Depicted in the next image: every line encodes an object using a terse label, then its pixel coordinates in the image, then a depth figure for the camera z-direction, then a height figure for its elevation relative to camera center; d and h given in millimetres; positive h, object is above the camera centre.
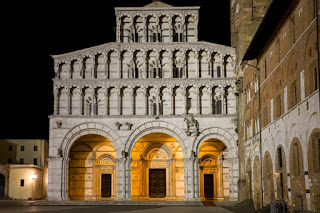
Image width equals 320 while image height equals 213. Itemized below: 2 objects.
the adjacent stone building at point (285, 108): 17750 +2830
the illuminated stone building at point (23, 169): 46375 +242
